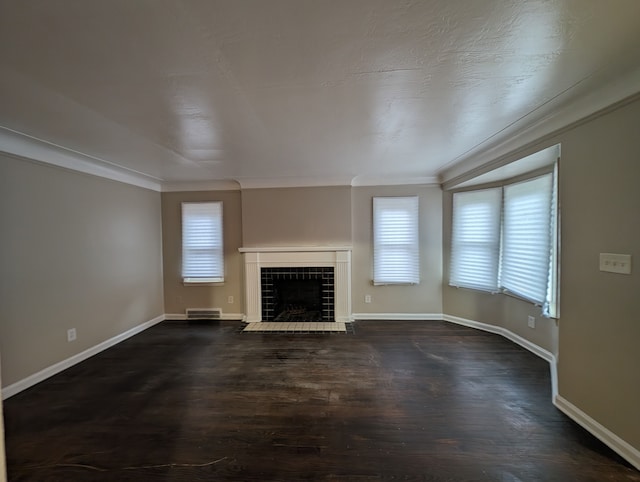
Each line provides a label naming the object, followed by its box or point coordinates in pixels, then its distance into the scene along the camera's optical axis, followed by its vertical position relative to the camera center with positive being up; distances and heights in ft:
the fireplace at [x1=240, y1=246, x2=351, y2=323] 14.32 -2.16
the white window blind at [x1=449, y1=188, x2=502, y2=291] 12.30 -0.29
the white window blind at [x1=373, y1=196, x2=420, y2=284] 14.39 -0.40
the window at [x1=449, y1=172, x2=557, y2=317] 9.75 -0.31
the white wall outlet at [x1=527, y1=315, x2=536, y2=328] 10.72 -3.48
